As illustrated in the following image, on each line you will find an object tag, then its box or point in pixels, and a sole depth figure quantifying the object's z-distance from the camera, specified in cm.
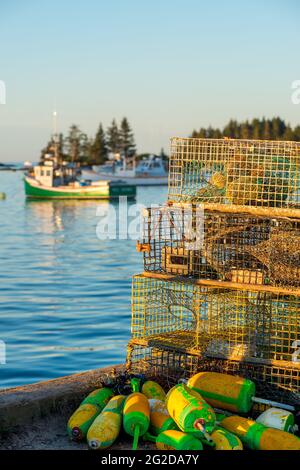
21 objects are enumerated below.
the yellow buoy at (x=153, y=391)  534
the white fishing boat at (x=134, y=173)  7806
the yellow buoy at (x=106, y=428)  481
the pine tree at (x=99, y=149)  10725
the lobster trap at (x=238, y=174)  582
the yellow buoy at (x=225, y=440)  453
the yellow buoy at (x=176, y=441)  448
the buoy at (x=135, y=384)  540
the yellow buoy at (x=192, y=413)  455
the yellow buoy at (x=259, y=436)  459
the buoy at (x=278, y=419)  485
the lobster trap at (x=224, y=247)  557
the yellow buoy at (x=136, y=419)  485
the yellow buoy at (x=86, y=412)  497
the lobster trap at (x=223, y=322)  572
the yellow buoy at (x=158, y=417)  496
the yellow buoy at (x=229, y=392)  515
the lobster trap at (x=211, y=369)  549
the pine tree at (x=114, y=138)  10969
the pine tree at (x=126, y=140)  10881
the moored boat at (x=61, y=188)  5469
